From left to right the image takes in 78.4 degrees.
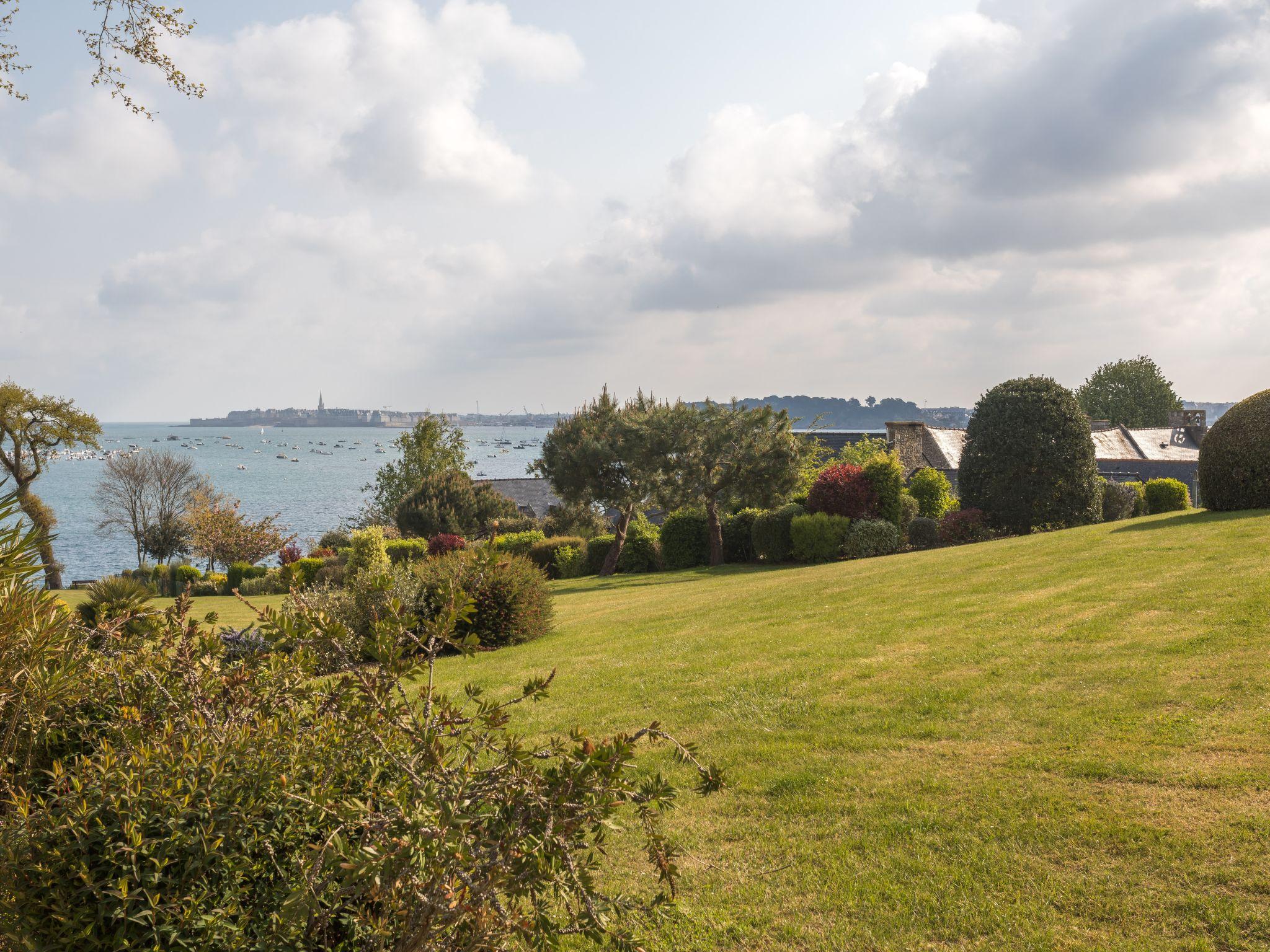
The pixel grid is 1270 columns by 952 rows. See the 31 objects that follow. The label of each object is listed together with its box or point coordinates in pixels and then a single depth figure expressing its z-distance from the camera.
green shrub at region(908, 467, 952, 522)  25.19
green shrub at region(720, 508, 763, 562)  26.61
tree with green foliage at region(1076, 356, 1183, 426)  64.62
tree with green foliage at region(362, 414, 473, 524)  53.91
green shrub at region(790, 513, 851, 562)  22.36
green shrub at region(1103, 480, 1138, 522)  22.84
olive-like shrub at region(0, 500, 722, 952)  2.19
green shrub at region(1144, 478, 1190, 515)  20.81
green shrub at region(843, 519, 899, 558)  21.88
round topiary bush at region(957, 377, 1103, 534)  19.86
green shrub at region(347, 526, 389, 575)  23.19
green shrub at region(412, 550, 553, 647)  12.59
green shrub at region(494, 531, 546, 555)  29.03
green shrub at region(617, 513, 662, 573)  28.77
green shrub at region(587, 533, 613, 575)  29.77
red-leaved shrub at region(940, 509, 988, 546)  20.36
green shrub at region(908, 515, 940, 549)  21.55
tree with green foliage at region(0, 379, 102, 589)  44.28
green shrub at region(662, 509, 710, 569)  27.27
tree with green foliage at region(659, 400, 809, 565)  25.80
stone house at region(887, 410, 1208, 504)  41.16
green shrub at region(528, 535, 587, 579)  29.14
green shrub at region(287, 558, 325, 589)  30.23
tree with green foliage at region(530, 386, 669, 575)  26.39
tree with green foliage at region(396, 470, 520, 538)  40.41
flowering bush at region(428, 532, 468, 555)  30.64
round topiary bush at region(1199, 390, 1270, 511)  14.32
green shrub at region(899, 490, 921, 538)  22.86
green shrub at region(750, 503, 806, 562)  24.41
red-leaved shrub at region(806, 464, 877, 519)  22.69
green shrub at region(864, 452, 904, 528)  22.67
